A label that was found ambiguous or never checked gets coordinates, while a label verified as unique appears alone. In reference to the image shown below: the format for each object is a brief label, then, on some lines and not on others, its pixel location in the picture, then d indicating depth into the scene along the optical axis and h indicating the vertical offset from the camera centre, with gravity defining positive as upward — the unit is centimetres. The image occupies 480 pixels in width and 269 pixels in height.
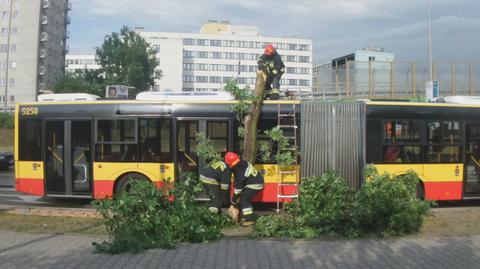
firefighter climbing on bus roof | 1024 +126
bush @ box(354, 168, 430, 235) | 892 -129
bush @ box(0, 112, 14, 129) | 6157 +120
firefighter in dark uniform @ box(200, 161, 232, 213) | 994 -89
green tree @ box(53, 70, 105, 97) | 7531 +698
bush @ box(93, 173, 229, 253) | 799 -136
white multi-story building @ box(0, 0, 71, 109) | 9331 +1463
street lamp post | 3108 +247
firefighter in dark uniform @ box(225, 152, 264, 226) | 984 -94
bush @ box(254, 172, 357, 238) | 898 -144
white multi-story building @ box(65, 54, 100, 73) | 15300 +2050
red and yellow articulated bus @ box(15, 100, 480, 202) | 1252 -27
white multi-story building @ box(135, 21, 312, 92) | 12494 +1836
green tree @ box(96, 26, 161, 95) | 8150 +1099
